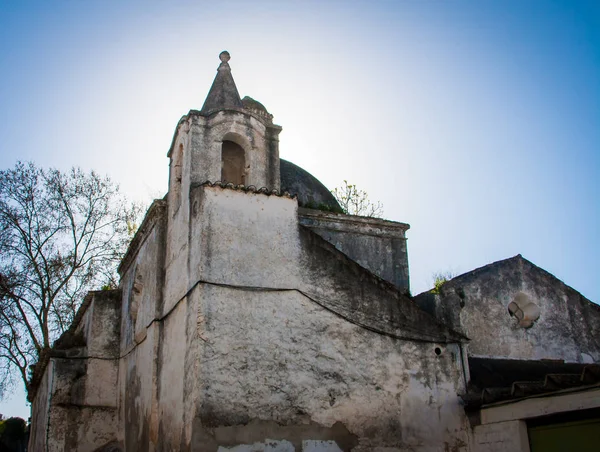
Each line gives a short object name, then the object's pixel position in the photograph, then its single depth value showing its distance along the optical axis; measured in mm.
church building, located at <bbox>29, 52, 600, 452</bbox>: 9812
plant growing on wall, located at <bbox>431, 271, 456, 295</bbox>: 12680
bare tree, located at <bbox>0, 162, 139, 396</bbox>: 19953
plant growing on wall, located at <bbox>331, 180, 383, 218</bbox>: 23312
